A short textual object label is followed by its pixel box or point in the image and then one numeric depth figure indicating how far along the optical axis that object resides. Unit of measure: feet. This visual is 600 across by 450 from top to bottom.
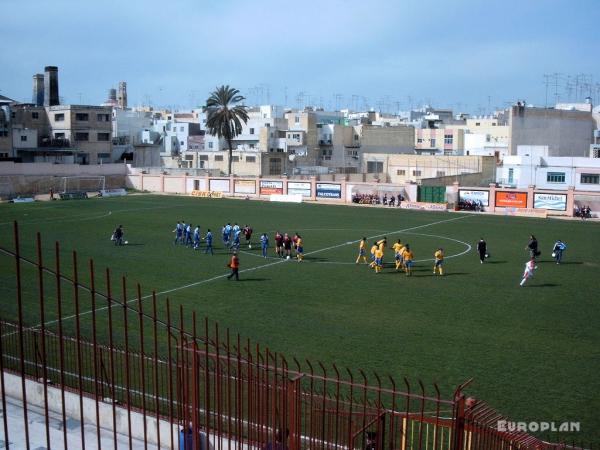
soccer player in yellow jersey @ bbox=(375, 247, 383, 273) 98.78
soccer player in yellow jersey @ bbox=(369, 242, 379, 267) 100.07
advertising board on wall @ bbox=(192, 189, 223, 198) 237.02
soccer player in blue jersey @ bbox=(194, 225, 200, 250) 117.08
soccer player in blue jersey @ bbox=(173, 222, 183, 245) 125.14
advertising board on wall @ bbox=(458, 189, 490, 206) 188.23
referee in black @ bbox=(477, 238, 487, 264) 105.91
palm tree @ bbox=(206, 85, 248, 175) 266.57
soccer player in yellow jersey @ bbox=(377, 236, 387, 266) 99.74
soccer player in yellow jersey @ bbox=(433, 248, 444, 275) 96.12
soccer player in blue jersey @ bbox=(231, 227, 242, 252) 113.88
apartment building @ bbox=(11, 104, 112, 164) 271.69
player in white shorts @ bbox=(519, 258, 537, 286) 88.84
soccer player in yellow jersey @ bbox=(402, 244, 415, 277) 95.61
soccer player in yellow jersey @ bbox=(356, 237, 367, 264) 104.63
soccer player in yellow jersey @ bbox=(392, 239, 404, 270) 99.91
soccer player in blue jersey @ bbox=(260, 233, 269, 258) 109.50
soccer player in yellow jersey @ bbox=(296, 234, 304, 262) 107.24
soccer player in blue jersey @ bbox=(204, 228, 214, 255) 113.50
